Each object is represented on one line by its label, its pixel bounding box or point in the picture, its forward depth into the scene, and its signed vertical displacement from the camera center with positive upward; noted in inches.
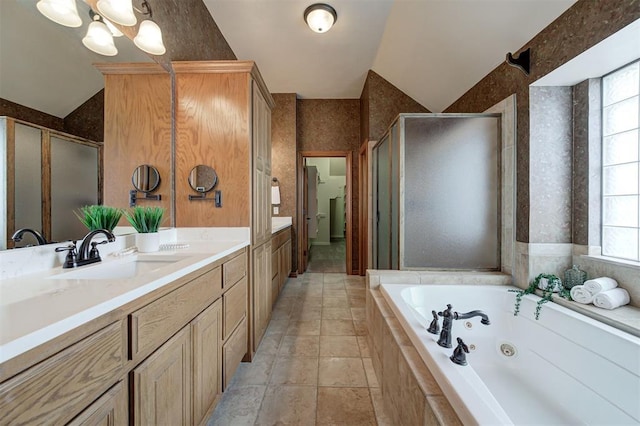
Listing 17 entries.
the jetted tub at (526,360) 34.8 -28.0
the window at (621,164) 55.4 +11.1
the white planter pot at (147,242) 55.7 -7.0
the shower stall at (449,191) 74.3 +6.3
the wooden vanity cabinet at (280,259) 105.0 -23.2
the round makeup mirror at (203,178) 70.3 +9.8
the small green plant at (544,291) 57.2 -19.9
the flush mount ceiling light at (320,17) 86.2 +70.4
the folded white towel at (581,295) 53.0 -18.5
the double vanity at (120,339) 19.6 -14.1
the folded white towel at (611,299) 50.1 -18.3
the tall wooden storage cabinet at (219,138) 69.7 +21.4
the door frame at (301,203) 155.8 +5.5
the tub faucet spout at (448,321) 40.8 -19.9
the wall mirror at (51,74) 34.4 +22.7
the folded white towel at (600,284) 52.6 -16.0
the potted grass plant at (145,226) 55.9 -3.2
